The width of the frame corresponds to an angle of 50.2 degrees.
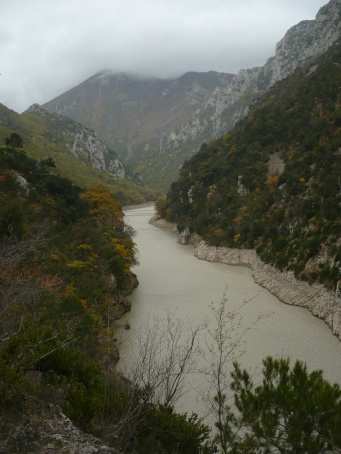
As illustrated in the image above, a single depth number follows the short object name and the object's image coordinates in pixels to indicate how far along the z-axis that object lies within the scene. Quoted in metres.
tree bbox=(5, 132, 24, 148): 44.45
